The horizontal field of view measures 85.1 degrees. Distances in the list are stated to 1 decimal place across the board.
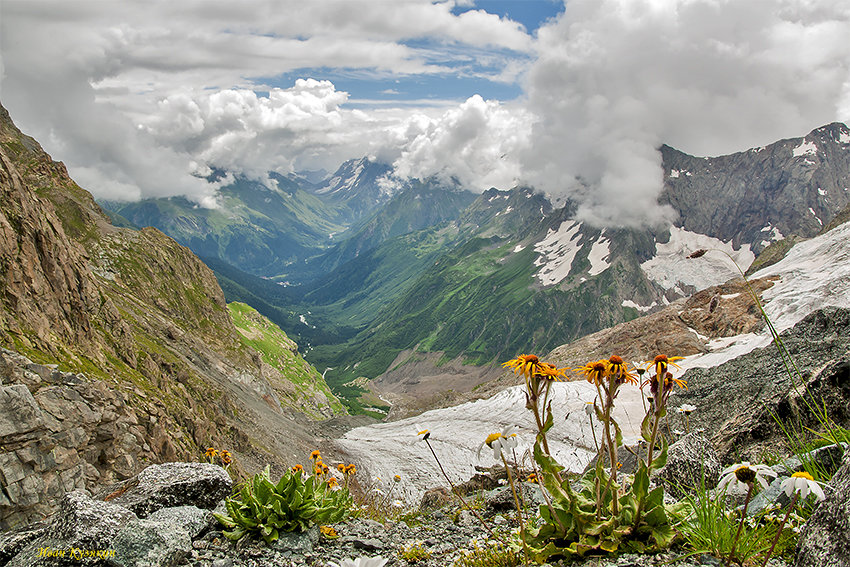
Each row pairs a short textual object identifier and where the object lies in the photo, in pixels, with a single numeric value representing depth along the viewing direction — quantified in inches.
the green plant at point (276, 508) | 346.9
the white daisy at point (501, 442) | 234.4
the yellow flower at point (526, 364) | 214.1
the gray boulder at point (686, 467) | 363.3
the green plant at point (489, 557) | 248.4
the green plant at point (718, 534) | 211.6
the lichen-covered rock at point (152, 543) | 294.4
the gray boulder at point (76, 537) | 287.1
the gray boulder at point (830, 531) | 176.7
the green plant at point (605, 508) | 214.2
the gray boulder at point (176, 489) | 386.3
